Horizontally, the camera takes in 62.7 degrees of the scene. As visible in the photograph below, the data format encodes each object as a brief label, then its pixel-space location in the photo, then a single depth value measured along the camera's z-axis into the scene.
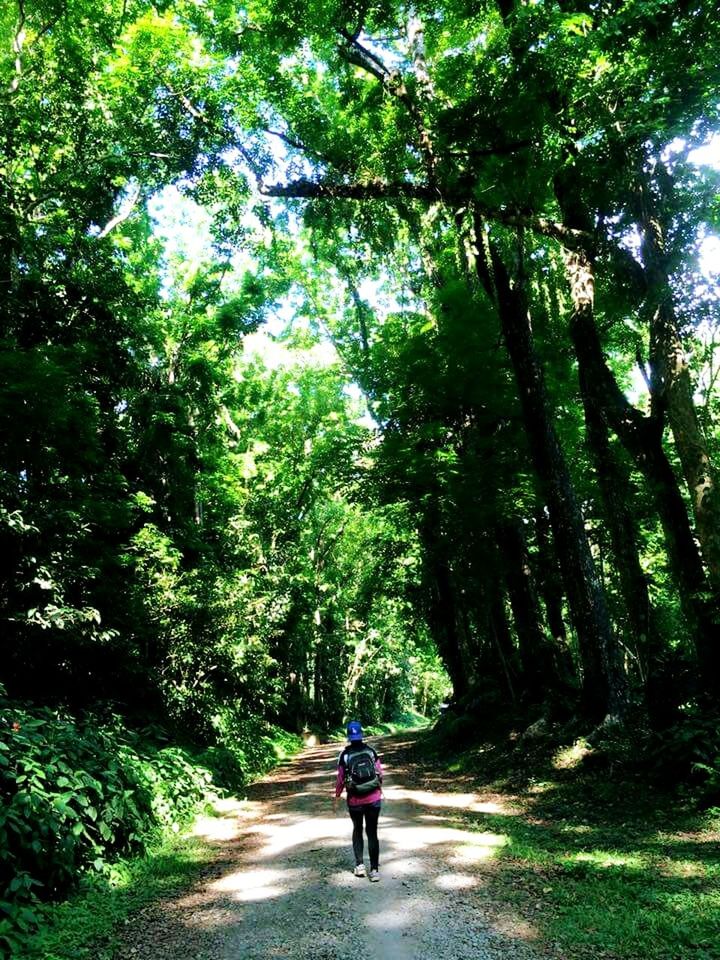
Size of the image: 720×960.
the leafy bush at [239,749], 13.77
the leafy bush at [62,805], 5.44
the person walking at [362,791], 6.39
